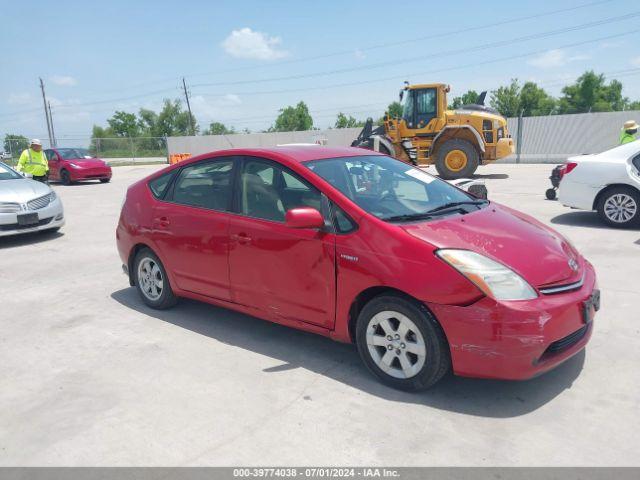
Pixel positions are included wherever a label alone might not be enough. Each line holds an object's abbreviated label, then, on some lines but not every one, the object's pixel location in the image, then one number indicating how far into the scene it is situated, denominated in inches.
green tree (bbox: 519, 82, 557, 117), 2751.0
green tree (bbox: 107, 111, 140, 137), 3154.5
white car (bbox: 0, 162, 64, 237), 323.6
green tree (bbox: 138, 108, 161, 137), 3093.0
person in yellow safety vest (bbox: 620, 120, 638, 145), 431.8
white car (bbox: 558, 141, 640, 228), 312.7
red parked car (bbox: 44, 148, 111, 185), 744.3
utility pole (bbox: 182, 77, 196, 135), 2466.5
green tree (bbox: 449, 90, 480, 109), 2741.1
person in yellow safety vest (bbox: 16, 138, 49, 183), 458.0
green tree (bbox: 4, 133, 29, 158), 1288.1
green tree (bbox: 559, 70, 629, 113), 2721.5
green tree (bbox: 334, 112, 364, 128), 3166.3
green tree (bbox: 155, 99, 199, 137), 3043.8
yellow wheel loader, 671.1
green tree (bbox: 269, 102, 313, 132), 3154.5
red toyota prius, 120.3
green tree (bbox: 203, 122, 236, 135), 2981.3
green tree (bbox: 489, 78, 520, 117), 2687.0
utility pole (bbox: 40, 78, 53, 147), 2219.5
